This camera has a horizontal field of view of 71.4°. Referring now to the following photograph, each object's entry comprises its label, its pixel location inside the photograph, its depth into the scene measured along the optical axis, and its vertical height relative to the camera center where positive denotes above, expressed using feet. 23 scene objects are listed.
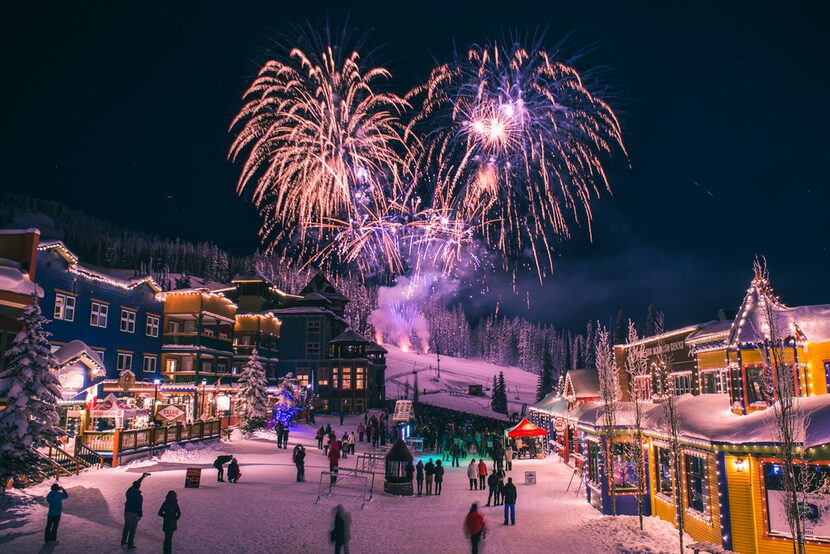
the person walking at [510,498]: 59.72 -9.76
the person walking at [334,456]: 80.57 -7.58
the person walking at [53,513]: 44.88 -8.74
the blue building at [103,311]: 104.47 +17.99
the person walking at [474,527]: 47.01 -10.01
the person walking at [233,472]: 74.79 -9.12
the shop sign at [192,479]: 69.15 -9.27
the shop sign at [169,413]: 96.94 -2.17
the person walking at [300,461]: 77.77 -7.97
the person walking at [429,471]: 78.95 -9.45
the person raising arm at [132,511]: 44.62 -8.55
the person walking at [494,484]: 70.18 -9.85
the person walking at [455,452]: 115.70 -10.34
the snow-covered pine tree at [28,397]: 60.29 +0.20
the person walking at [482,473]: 83.51 -10.13
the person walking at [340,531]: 43.16 -9.59
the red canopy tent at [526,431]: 117.19 -5.78
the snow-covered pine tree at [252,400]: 126.11 +0.06
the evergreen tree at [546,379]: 331.77 +12.99
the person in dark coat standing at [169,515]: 43.83 -8.66
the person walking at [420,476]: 78.84 -10.04
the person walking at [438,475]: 78.77 -9.91
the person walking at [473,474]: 83.33 -10.24
